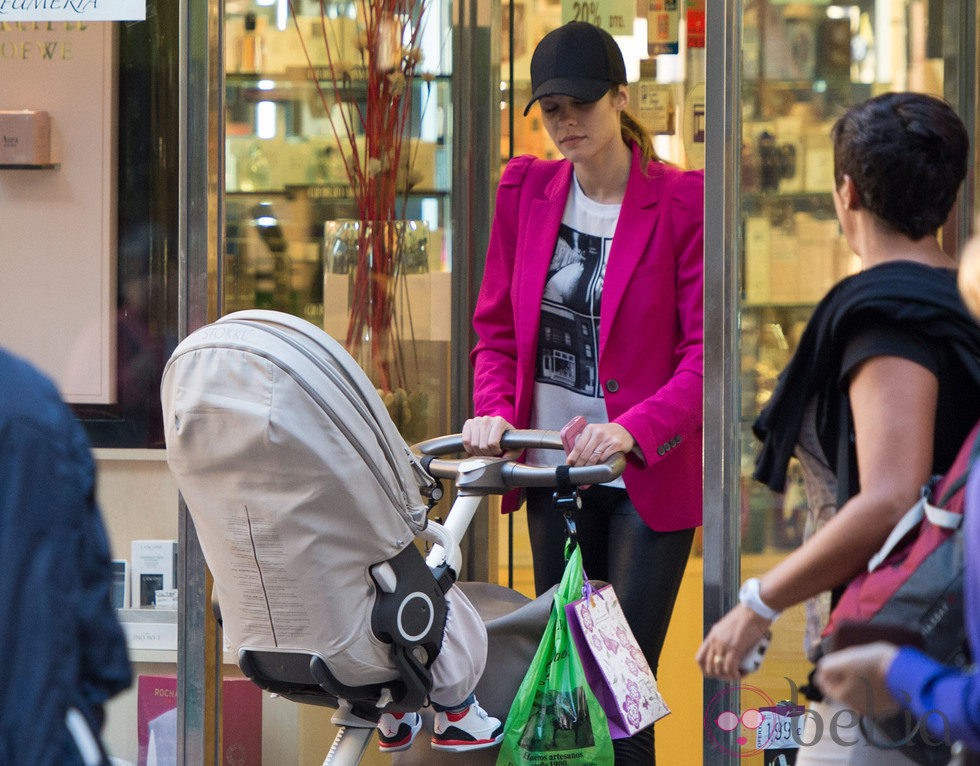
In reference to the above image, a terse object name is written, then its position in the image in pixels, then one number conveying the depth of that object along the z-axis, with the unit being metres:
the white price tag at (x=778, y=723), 6.04
